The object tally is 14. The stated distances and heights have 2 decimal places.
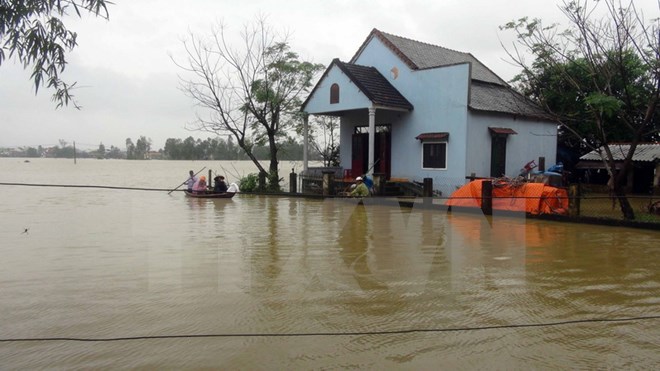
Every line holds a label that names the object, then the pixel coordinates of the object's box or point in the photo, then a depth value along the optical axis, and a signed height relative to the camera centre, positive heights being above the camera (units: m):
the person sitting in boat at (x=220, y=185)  20.78 -0.67
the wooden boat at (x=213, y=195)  19.77 -1.02
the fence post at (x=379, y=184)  19.19 -0.49
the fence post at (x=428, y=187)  17.88 -0.54
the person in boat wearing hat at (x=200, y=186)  20.44 -0.72
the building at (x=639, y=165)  19.73 +0.41
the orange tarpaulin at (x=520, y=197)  13.80 -0.69
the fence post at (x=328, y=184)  19.98 -0.54
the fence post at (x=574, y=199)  13.35 -0.67
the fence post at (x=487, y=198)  14.48 -0.72
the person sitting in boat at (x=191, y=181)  21.70 -0.55
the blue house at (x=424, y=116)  19.47 +2.30
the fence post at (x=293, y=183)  22.02 -0.57
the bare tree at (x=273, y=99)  23.64 +3.33
